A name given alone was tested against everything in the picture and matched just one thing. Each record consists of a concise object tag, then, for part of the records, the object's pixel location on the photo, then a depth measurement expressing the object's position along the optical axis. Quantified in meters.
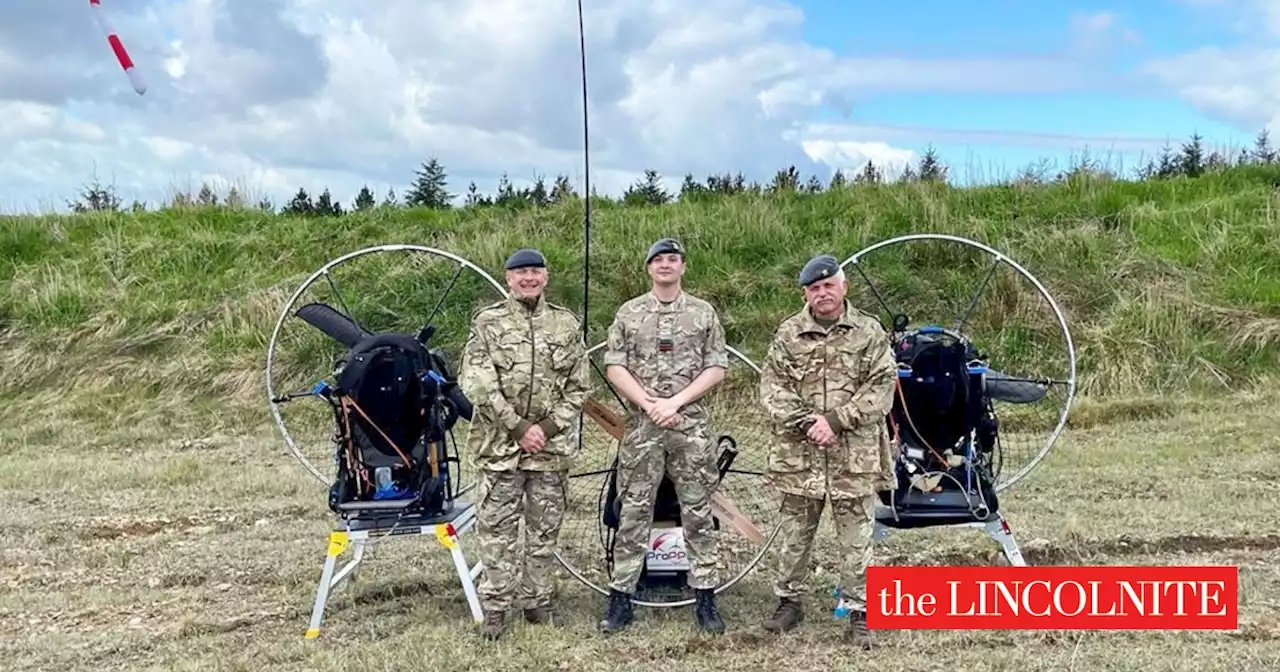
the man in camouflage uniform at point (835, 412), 4.98
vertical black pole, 5.87
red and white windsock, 5.82
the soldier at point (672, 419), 5.19
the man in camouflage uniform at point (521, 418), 5.16
